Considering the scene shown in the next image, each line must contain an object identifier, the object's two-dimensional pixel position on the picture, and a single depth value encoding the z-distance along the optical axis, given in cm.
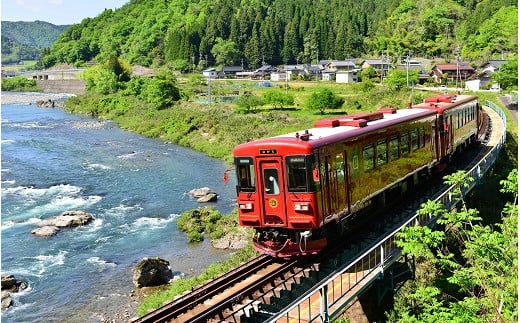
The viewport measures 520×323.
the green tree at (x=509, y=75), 5384
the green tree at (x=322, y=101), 5728
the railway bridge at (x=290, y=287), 1169
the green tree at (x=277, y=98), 6138
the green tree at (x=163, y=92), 6806
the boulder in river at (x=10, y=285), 2041
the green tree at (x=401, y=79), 6369
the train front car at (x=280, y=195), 1316
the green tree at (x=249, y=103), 6022
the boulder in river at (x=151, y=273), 2095
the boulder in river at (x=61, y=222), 2662
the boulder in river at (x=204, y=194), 3155
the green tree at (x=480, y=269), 1027
